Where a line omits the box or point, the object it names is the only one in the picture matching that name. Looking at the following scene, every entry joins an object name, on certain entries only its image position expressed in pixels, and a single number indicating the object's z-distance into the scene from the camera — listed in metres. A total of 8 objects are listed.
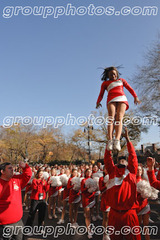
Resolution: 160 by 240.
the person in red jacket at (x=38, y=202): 6.07
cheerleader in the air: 3.57
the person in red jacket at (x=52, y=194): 8.49
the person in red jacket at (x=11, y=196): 3.63
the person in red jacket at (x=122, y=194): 3.35
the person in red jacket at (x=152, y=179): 3.88
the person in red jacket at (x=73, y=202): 7.00
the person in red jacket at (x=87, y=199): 6.10
